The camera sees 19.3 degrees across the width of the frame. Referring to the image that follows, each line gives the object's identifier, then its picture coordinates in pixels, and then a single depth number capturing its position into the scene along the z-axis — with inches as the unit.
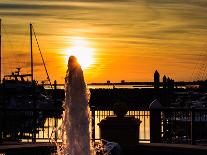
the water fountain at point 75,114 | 442.0
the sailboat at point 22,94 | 2401.6
